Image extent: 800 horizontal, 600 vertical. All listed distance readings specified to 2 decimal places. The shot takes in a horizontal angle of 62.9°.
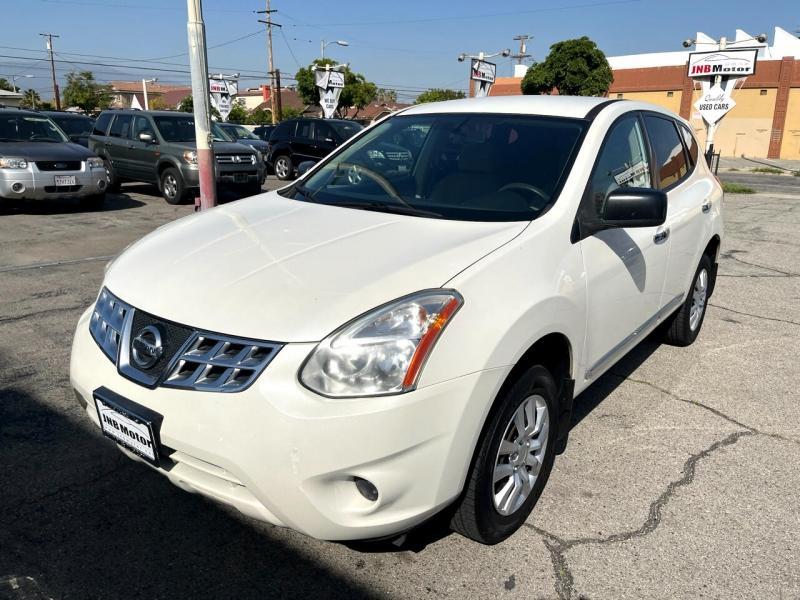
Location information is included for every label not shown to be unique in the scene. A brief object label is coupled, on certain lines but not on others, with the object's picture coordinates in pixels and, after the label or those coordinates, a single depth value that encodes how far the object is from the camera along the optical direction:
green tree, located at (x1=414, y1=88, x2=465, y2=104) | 65.18
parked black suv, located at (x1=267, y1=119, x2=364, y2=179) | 16.94
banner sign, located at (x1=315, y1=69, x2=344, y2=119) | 22.52
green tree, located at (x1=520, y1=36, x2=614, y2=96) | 41.91
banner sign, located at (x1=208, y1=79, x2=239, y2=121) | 29.28
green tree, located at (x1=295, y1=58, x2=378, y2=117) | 53.31
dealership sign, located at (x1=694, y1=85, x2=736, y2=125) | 18.00
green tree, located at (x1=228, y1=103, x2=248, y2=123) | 61.62
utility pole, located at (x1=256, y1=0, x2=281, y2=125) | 43.47
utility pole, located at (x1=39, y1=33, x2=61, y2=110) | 58.69
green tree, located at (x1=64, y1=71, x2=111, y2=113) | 66.00
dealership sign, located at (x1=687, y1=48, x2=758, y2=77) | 17.72
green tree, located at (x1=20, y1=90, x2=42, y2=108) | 71.21
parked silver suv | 10.21
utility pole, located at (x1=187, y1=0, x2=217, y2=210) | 8.58
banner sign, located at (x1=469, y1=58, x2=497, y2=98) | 20.50
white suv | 2.04
